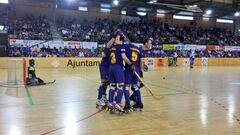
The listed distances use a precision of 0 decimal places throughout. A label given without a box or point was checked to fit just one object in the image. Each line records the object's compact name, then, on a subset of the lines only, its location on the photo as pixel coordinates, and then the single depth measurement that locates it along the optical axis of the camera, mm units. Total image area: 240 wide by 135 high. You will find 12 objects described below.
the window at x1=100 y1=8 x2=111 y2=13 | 23699
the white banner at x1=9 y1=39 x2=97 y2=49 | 16203
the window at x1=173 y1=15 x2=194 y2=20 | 27230
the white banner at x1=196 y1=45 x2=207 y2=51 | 22952
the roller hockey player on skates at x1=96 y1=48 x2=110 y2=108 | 4982
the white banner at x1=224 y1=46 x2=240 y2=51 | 24502
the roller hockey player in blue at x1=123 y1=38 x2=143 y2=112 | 4734
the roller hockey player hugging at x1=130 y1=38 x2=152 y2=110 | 4926
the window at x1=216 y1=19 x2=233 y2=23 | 29253
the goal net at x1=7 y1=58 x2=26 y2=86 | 8269
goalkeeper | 8123
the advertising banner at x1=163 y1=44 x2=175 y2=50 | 21494
